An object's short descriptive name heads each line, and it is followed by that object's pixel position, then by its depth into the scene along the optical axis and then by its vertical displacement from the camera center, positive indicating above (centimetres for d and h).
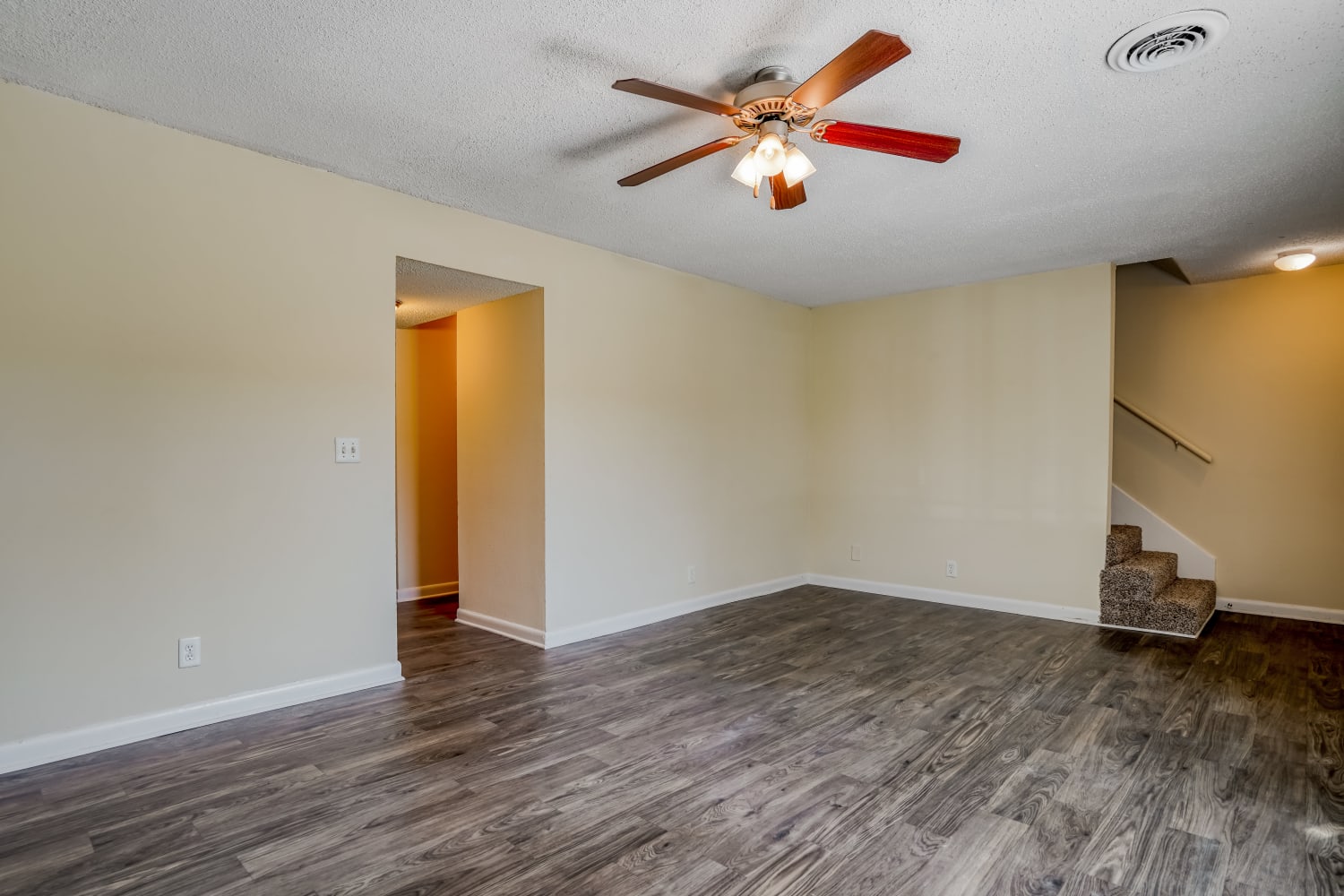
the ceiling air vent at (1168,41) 199 +120
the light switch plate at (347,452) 322 -9
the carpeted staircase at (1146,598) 427 -109
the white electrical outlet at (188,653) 276 -89
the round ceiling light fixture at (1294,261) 427 +108
